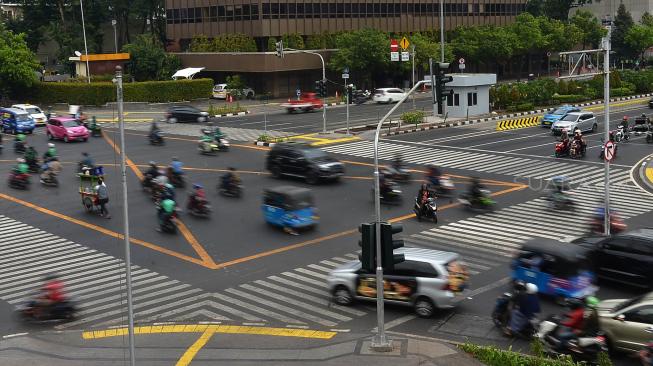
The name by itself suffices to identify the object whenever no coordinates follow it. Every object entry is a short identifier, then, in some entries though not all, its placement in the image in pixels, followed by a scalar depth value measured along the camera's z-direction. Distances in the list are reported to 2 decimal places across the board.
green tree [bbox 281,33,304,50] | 76.81
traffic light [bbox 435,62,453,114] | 18.67
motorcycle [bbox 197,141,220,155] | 42.56
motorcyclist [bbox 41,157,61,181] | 34.75
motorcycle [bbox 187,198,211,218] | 28.92
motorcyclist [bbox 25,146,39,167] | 37.09
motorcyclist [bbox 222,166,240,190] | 32.25
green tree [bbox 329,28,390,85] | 75.25
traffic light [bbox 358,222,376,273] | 16.14
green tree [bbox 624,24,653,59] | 98.06
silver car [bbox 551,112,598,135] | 48.00
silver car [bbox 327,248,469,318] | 18.31
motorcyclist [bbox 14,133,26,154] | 43.12
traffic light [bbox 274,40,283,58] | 52.69
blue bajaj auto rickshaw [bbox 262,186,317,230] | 26.50
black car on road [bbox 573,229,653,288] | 19.36
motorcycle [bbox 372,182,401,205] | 30.56
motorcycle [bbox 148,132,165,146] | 46.09
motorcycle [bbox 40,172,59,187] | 34.75
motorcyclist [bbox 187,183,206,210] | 28.89
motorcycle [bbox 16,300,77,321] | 18.97
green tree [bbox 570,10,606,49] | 95.88
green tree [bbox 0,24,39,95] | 67.69
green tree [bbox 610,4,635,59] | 103.81
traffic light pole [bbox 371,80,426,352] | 16.12
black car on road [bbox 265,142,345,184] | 34.03
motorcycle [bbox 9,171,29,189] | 34.81
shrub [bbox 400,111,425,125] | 52.88
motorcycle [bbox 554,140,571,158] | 40.41
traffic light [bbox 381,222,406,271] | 16.06
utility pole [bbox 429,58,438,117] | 19.09
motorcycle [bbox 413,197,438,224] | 27.61
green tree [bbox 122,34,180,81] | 77.50
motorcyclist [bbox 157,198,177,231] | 26.64
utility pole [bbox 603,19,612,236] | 24.64
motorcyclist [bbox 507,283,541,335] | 16.41
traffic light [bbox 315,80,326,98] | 48.06
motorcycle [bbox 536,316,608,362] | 15.05
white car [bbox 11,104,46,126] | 55.18
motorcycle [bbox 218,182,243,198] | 32.22
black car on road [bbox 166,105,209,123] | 56.47
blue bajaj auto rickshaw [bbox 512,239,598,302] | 18.69
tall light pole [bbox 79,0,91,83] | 71.18
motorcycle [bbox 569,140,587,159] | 40.00
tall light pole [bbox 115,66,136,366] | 12.47
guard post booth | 57.16
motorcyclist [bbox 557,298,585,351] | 15.34
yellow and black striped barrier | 52.16
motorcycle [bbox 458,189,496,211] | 29.41
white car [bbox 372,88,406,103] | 71.19
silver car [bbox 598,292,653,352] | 15.00
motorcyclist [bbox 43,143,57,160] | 36.09
